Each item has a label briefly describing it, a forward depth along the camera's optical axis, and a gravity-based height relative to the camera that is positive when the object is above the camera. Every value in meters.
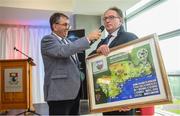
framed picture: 1.07 +0.12
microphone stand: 4.14 -0.06
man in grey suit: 1.40 +0.20
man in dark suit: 1.32 +0.44
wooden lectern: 4.11 +0.44
